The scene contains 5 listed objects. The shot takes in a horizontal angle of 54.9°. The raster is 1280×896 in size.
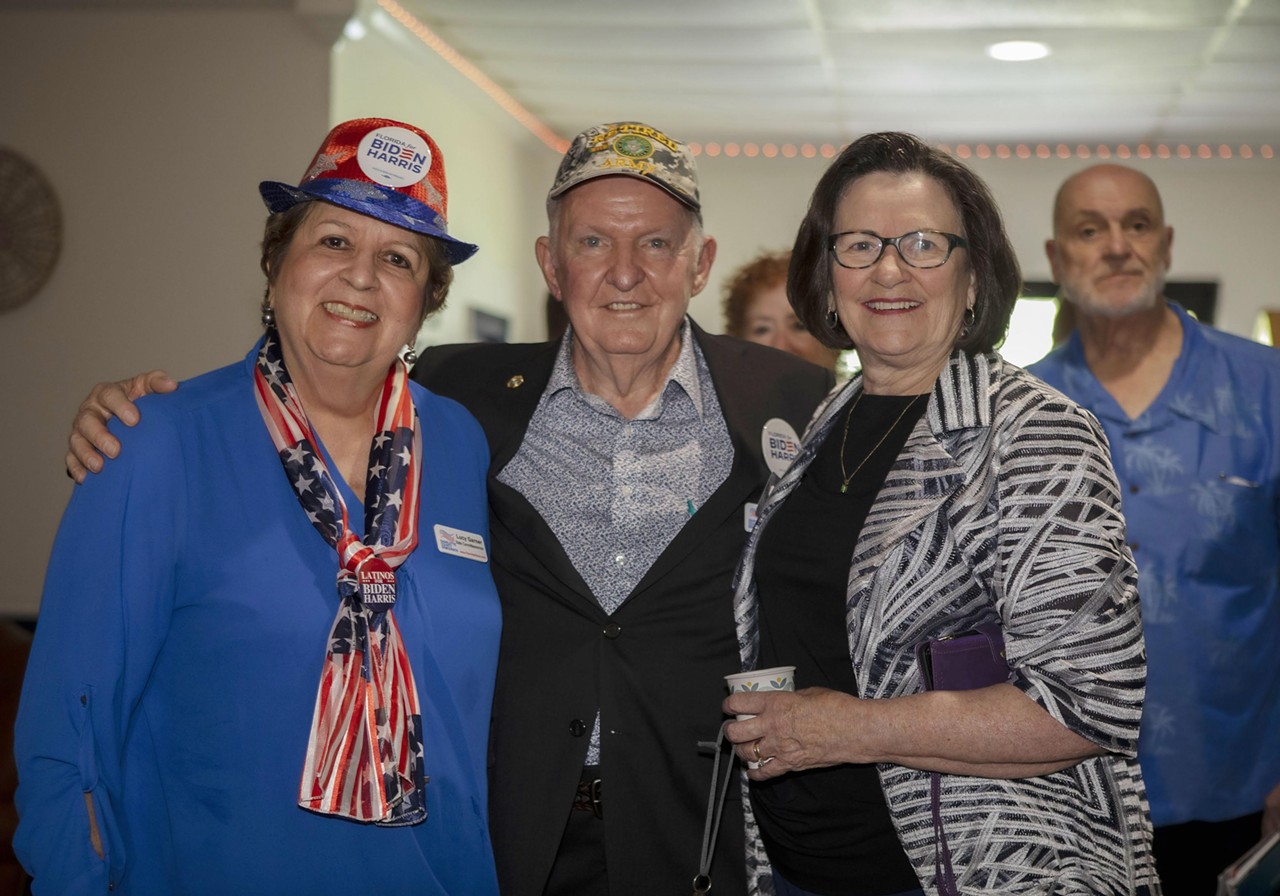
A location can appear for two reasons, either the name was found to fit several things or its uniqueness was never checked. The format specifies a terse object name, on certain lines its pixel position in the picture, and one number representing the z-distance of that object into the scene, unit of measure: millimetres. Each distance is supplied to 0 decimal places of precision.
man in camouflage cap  2379
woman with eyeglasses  1793
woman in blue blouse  1893
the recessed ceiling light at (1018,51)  6688
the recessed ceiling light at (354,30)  6137
